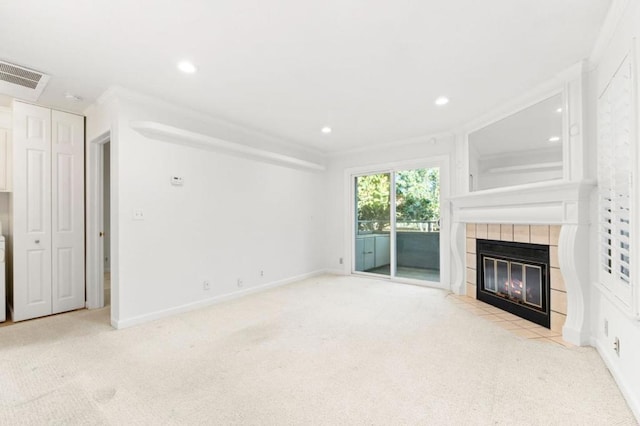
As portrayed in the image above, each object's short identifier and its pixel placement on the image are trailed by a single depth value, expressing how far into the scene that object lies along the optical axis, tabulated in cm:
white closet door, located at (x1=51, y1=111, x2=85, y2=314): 348
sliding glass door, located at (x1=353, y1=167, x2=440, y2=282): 483
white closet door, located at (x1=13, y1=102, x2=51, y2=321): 322
